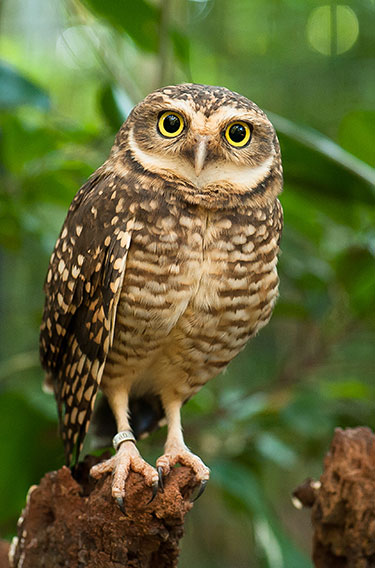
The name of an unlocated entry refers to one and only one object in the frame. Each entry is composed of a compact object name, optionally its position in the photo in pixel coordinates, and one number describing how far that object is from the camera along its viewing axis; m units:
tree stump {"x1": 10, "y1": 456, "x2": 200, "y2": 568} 2.23
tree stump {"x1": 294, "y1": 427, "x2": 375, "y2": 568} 2.28
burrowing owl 2.25
